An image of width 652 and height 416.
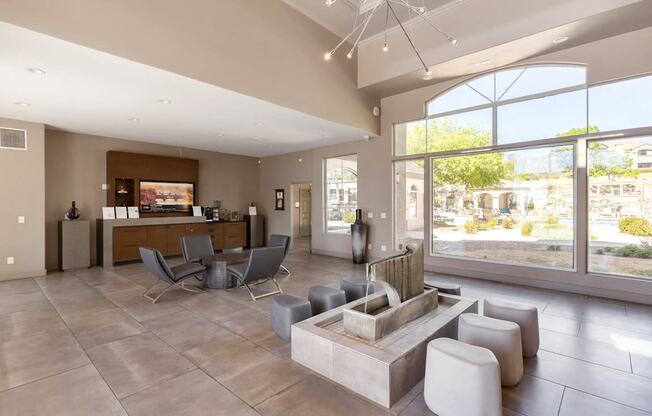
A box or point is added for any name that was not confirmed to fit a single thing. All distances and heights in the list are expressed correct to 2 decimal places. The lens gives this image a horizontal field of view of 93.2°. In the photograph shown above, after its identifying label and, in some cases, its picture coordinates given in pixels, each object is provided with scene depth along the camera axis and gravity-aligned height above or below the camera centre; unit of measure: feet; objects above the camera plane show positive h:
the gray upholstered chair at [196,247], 19.06 -2.65
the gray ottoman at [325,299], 11.84 -3.66
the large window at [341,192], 27.40 +1.27
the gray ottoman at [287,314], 10.75 -3.84
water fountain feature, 7.68 -3.76
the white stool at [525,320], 9.80 -3.68
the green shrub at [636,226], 15.44 -1.09
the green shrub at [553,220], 17.65 -0.86
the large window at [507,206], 17.48 -0.05
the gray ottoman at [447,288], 13.15 -3.54
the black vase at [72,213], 22.44 -0.51
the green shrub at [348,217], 27.49 -1.04
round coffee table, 17.29 -3.84
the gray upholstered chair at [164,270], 14.90 -3.31
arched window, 16.87 +5.85
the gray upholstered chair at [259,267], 15.20 -3.16
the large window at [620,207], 15.40 -0.11
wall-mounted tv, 26.40 +0.87
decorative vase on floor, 24.90 -2.81
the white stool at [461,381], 6.55 -3.88
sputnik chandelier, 16.05 +11.35
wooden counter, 23.18 -2.37
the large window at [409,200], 23.04 +0.42
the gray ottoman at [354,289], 13.43 -3.68
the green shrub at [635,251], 15.35 -2.34
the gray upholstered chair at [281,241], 21.20 -2.51
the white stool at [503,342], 8.21 -3.75
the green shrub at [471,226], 20.86 -1.45
